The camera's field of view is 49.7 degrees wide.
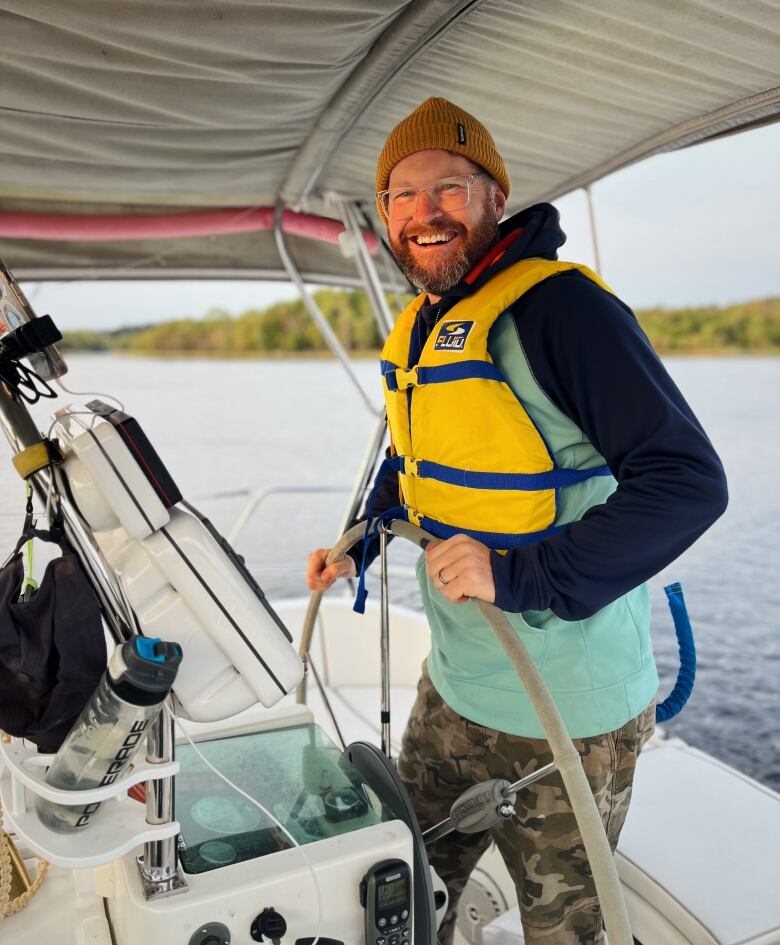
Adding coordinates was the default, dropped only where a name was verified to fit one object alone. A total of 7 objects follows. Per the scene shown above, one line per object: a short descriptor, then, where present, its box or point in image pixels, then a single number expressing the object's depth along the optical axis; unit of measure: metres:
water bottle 0.89
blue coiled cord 1.43
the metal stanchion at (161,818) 1.03
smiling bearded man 1.09
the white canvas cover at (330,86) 1.30
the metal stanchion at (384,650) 1.44
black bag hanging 0.97
